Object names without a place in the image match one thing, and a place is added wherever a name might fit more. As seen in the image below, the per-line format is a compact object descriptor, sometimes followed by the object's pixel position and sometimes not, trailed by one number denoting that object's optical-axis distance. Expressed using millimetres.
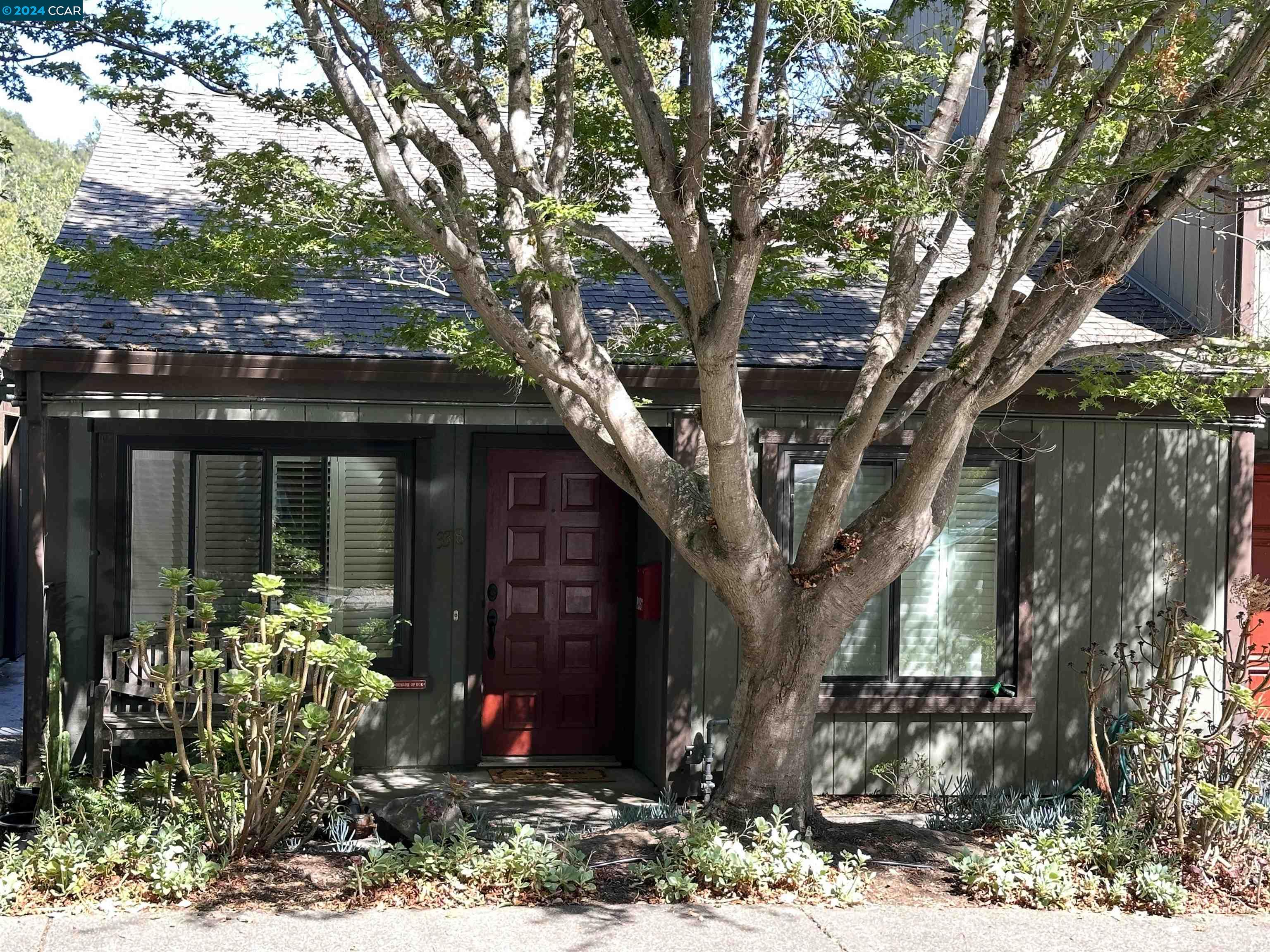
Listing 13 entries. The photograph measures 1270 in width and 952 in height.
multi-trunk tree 5461
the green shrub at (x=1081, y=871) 5590
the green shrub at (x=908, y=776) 8250
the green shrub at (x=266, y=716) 5633
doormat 8648
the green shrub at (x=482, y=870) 5492
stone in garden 5977
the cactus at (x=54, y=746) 6645
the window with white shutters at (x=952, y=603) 8336
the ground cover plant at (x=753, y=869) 5551
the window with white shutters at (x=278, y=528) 8438
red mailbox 8469
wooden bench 7109
